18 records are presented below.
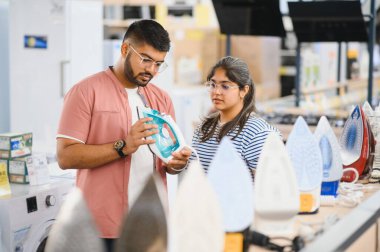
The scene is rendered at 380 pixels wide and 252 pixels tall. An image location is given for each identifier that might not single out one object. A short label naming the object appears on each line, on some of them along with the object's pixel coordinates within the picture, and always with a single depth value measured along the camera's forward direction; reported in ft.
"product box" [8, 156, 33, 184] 13.19
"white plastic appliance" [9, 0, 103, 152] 19.19
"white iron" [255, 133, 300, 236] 6.73
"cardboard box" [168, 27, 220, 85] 32.07
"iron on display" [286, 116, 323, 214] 8.20
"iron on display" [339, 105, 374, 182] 10.66
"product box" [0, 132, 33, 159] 13.25
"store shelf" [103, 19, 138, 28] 31.12
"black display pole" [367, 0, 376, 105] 19.21
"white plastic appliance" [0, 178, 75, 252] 12.28
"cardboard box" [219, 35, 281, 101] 32.27
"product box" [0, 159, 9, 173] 13.26
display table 6.55
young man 9.55
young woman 10.71
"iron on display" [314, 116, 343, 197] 9.22
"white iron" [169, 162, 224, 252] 5.68
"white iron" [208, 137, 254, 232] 6.42
